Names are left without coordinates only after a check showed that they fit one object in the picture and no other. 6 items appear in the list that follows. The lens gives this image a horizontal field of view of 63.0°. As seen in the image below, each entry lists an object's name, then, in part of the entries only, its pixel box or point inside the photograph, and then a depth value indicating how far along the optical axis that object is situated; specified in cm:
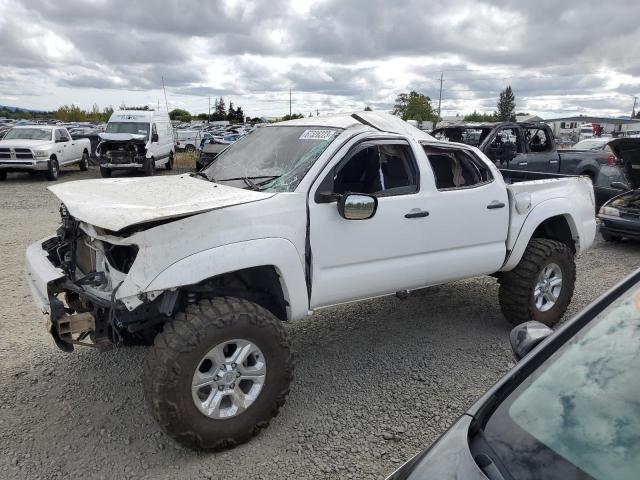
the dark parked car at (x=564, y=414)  144
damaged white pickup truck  296
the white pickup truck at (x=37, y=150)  1530
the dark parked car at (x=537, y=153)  990
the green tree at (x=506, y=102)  11138
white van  1725
